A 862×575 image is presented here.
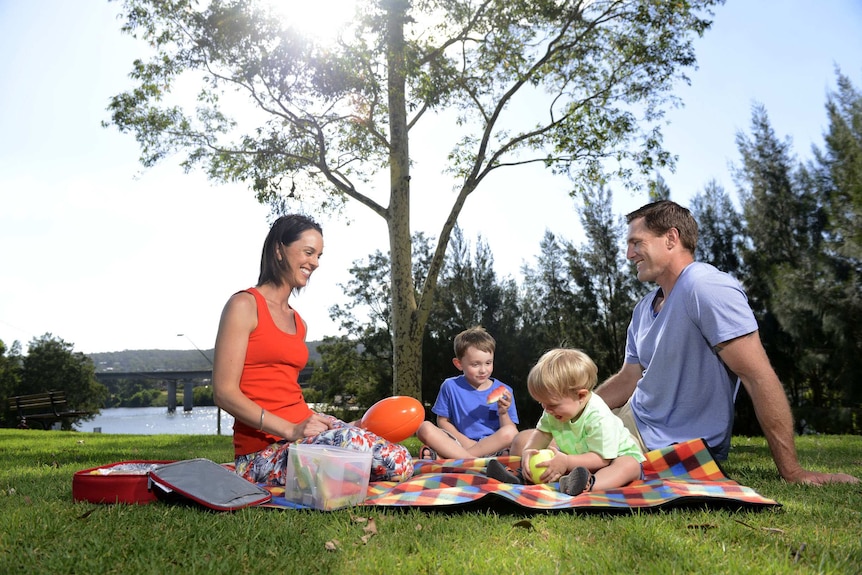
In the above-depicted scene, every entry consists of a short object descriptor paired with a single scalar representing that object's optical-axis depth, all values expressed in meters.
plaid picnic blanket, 3.10
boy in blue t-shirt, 5.25
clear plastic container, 3.20
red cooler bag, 3.36
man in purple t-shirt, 3.66
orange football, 4.59
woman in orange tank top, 3.53
